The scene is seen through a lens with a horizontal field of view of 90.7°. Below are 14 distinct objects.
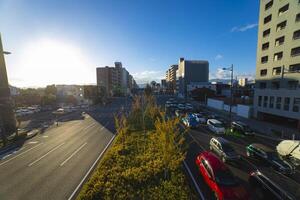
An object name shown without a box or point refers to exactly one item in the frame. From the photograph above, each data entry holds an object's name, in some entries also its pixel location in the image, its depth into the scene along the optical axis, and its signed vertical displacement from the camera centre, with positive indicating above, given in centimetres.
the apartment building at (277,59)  2588 +467
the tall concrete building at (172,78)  14411 +727
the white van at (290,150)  1482 -720
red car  907 -645
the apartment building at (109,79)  11309 +665
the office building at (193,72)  11038 +966
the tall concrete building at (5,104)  2441 -227
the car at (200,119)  2971 -692
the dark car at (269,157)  1251 -690
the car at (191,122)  2627 -666
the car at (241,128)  2236 -690
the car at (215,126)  2314 -685
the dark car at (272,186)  823 -621
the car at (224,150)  1417 -666
